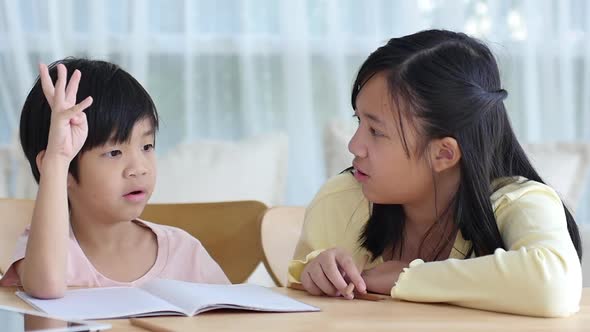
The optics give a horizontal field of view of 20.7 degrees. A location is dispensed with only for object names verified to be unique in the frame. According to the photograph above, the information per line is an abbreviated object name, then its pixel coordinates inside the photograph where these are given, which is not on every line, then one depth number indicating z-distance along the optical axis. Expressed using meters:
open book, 1.47
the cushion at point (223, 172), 2.74
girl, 1.62
